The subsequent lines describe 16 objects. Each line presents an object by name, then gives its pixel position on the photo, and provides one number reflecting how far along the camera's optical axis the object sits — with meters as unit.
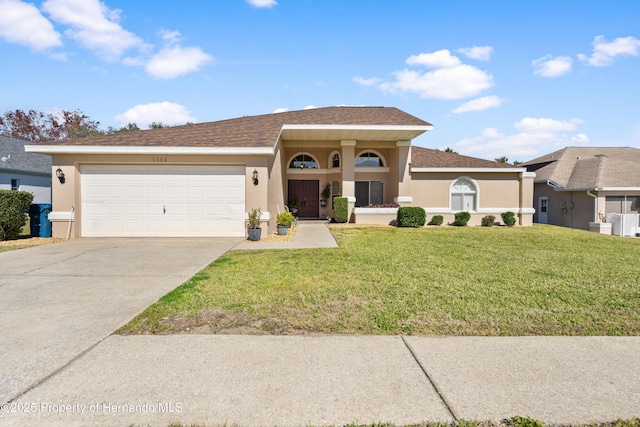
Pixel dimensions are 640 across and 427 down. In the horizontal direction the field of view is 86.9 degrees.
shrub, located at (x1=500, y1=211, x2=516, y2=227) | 17.59
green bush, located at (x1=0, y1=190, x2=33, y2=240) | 10.96
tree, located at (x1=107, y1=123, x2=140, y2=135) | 46.74
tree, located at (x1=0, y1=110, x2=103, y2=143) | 40.94
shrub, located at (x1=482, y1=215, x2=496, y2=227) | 17.73
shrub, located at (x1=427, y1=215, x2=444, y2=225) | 17.47
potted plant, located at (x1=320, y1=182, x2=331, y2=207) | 18.50
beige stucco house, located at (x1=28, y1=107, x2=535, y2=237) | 11.67
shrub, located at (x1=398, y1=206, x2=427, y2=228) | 16.11
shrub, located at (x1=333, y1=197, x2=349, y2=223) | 16.69
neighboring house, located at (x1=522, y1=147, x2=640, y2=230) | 19.17
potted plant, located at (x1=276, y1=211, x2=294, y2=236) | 12.62
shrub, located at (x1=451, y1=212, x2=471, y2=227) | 17.36
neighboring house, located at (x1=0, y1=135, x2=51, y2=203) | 22.39
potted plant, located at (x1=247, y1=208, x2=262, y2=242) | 11.20
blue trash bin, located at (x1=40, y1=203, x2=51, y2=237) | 11.77
